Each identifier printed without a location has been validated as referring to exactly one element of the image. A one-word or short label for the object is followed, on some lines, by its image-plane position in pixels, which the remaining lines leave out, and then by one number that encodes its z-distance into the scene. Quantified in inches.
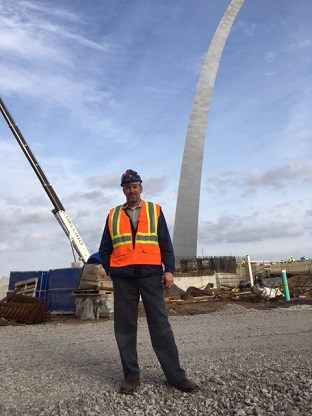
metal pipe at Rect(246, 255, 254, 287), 843.0
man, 157.9
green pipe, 638.5
